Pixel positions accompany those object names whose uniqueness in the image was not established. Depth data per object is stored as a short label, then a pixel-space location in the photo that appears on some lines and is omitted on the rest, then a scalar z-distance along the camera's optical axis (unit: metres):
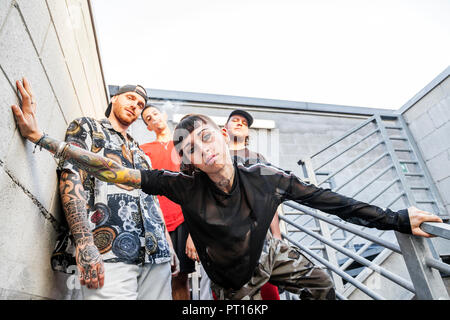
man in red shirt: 1.59
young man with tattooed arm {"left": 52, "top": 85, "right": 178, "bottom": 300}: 0.90
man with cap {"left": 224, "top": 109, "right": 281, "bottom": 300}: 1.85
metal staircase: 0.88
